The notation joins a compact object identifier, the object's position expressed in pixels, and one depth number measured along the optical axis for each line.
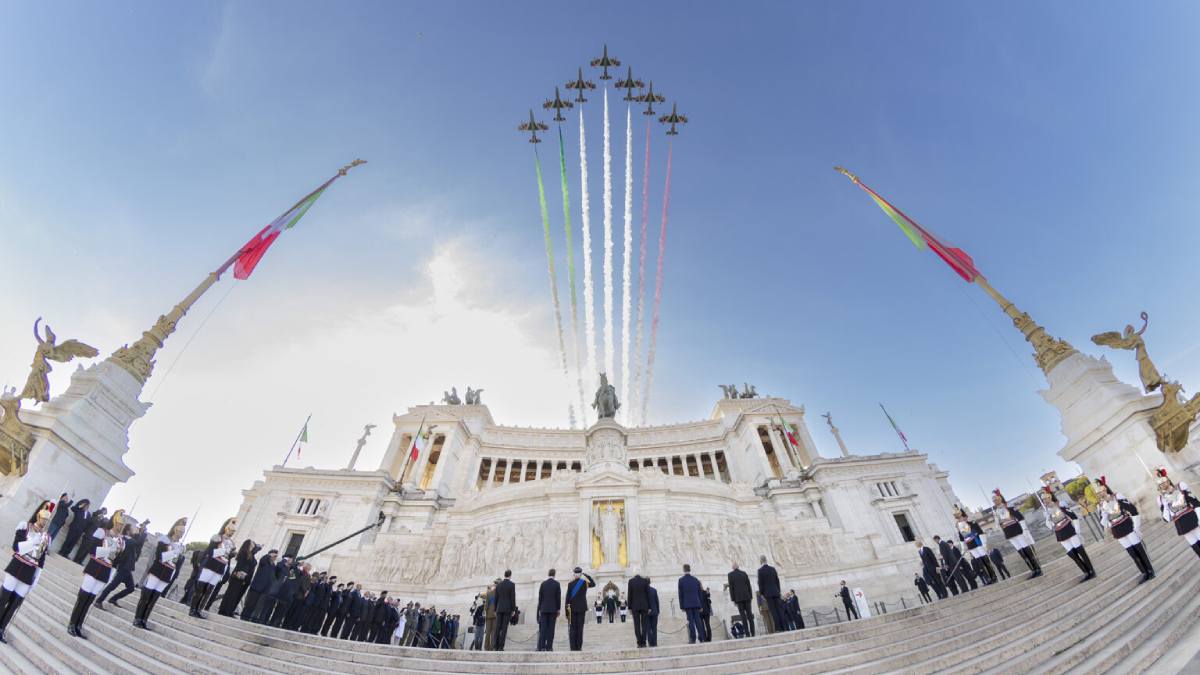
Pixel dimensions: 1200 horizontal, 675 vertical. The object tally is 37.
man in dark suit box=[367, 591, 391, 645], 13.75
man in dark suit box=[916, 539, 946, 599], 14.16
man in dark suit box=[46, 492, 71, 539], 11.73
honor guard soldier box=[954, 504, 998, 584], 12.25
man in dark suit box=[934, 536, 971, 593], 14.22
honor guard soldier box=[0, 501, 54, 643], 6.46
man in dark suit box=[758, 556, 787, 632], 11.14
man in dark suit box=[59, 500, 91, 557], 11.95
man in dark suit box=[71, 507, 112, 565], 11.91
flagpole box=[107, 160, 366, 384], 16.23
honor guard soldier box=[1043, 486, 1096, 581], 9.80
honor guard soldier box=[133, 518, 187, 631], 8.12
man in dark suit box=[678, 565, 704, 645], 10.45
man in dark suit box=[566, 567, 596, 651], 10.30
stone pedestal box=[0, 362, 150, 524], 12.36
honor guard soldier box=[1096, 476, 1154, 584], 8.53
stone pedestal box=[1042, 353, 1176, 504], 13.90
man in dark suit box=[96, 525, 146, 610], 8.97
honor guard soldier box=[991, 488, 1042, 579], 11.25
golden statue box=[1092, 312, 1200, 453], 13.39
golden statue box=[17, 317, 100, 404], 13.36
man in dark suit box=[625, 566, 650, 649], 10.29
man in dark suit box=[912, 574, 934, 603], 16.03
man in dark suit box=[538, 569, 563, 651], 10.36
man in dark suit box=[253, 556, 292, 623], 10.87
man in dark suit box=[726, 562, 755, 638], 10.75
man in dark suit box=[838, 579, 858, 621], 16.23
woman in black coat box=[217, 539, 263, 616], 10.13
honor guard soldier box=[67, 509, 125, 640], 7.11
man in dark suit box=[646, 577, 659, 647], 10.52
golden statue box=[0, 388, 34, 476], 12.13
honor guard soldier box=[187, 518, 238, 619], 9.34
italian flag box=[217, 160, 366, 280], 20.02
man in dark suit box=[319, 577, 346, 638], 12.32
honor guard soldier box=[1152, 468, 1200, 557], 7.95
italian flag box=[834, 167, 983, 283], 20.12
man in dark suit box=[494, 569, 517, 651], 10.70
